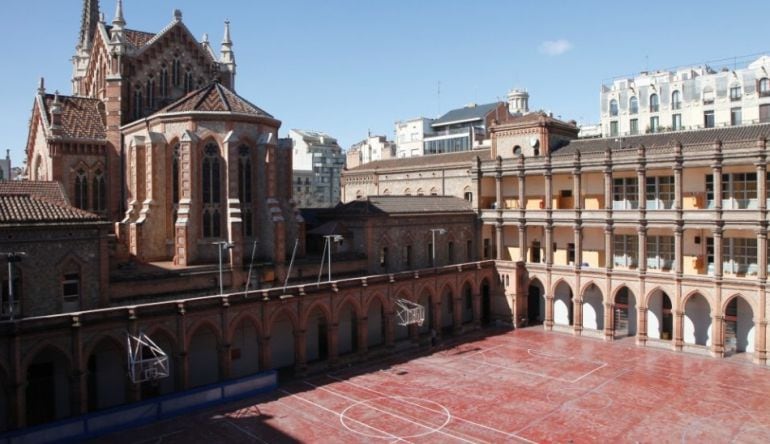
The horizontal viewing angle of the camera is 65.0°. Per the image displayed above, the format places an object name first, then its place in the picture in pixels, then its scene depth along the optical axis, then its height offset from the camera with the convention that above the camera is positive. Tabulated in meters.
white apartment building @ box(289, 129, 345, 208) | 131.12 +10.90
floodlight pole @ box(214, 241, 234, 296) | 37.71 -1.99
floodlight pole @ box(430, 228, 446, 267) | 53.38 -2.51
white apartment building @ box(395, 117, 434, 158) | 113.44 +15.25
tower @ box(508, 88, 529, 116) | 118.15 +21.98
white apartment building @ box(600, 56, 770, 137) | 74.50 +14.91
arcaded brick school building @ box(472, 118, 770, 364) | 44.66 -1.91
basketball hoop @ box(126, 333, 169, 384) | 30.81 -7.27
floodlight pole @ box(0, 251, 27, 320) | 27.66 -1.97
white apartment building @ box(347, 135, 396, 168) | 120.22 +14.31
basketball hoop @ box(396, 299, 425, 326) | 46.06 -7.52
